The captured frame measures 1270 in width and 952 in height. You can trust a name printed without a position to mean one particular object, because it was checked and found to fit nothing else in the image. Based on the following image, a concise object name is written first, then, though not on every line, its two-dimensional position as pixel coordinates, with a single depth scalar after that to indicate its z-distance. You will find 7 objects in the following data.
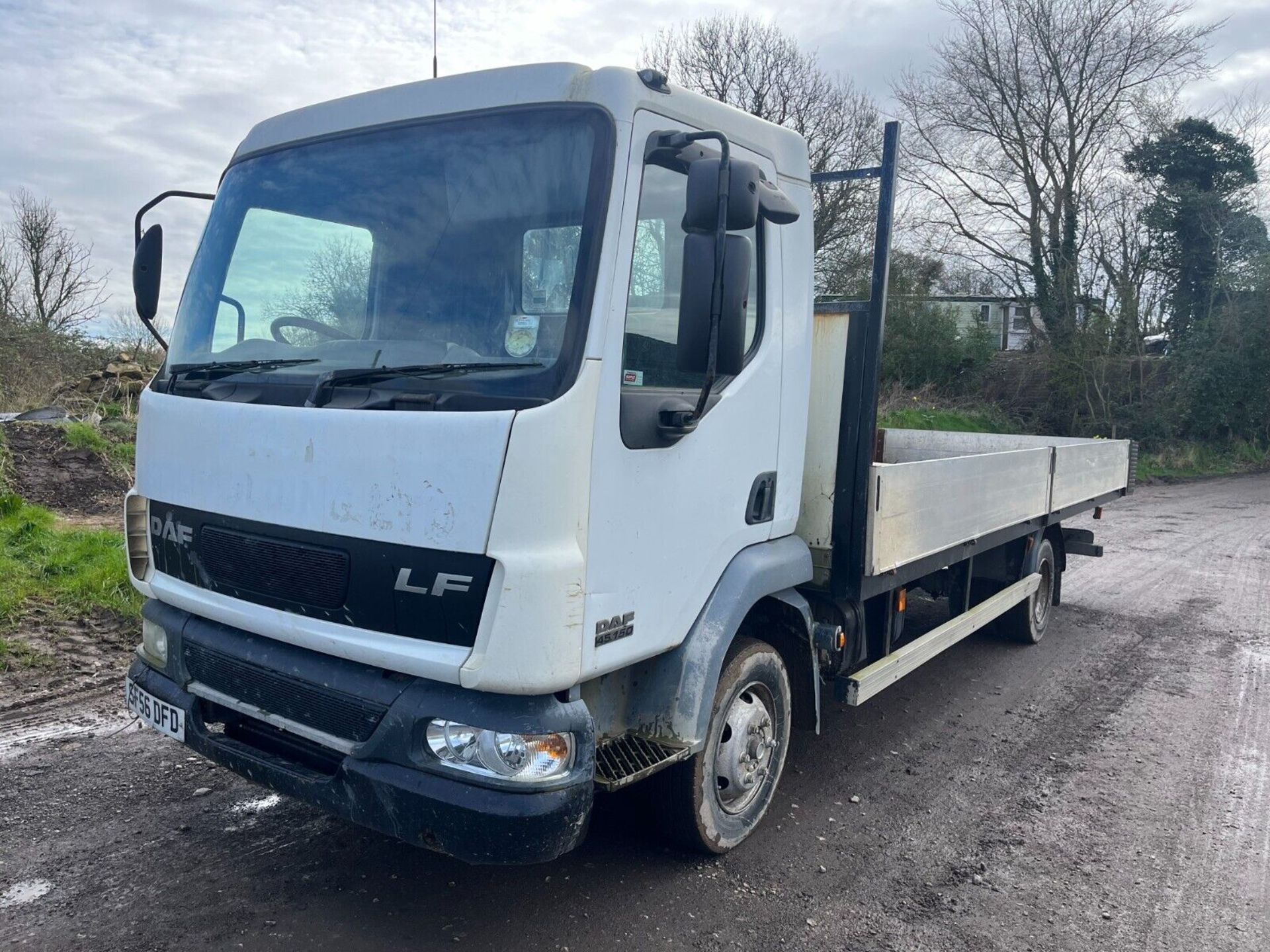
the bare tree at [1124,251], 23.45
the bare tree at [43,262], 18.11
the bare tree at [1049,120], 24.23
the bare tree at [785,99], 23.20
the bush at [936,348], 23.83
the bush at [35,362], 11.70
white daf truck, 2.54
